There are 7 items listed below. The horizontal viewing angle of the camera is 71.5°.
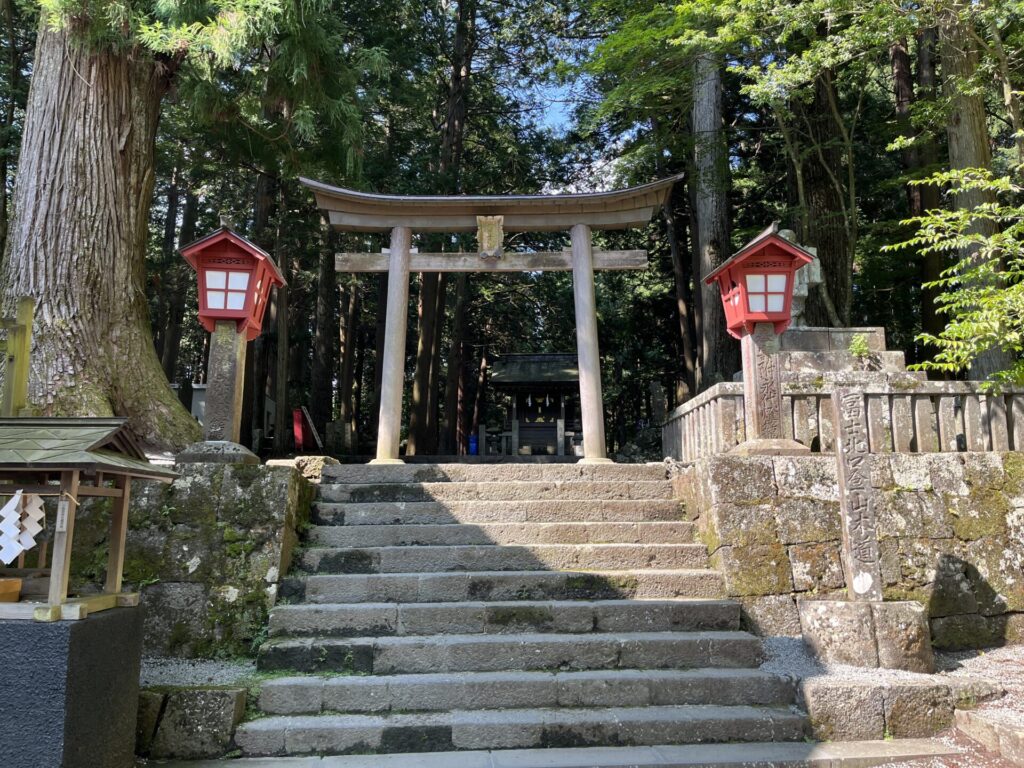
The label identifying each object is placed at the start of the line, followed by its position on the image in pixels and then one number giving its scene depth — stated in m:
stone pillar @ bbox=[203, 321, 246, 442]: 5.43
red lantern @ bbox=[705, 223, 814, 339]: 5.61
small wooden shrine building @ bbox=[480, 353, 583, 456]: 18.73
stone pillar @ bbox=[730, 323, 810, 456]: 5.51
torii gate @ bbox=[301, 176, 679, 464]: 7.59
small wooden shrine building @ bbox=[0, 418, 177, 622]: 3.24
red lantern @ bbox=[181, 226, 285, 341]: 5.45
